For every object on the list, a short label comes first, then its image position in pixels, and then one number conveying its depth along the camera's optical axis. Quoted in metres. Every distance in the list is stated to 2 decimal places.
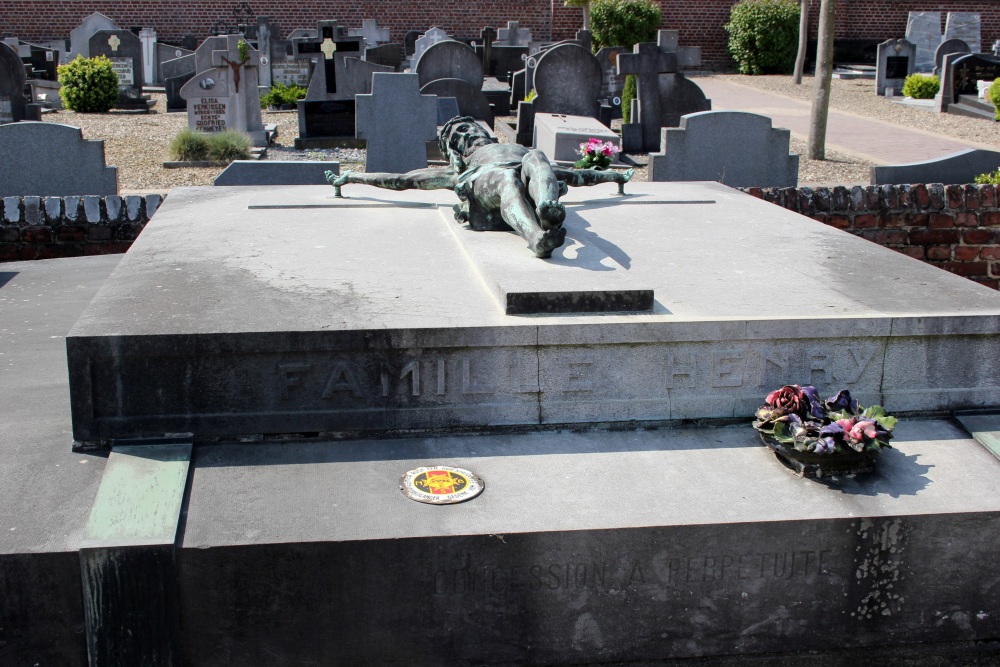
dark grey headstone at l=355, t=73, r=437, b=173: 10.20
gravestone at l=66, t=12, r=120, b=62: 24.48
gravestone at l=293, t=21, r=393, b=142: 17.80
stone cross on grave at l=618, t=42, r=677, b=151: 14.20
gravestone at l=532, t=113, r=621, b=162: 11.98
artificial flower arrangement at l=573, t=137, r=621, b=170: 8.63
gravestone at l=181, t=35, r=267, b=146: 14.39
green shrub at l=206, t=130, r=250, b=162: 12.42
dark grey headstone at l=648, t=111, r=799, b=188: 8.91
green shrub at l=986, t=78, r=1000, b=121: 16.95
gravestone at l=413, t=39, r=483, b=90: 16.16
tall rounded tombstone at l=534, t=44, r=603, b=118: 14.73
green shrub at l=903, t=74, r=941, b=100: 20.53
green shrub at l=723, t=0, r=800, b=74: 26.66
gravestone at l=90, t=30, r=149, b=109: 21.97
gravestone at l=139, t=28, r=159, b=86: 24.75
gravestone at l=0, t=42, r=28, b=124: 14.99
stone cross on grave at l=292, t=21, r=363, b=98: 17.86
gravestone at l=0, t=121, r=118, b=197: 7.89
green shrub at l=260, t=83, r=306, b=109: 19.58
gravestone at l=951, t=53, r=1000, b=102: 18.75
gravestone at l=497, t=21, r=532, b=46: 26.89
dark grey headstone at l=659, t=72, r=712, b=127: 14.37
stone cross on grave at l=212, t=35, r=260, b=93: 14.42
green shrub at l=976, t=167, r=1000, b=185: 8.29
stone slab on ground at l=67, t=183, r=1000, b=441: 3.40
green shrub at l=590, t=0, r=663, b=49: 26.48
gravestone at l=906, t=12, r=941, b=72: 26.48
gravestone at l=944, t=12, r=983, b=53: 27.03
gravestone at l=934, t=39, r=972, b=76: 21.75
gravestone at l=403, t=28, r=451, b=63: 24.00
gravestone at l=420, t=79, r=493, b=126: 15.01
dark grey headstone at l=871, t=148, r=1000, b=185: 8.60
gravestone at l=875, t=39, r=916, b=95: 22.23
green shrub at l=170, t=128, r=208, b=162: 12.24
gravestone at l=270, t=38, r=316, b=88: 22.69
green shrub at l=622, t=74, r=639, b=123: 15.15
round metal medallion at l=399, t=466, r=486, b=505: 3.18
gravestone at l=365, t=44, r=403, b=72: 23.29
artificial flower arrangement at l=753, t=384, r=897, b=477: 3.26
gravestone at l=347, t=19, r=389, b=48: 27.77
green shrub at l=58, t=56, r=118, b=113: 18.30
